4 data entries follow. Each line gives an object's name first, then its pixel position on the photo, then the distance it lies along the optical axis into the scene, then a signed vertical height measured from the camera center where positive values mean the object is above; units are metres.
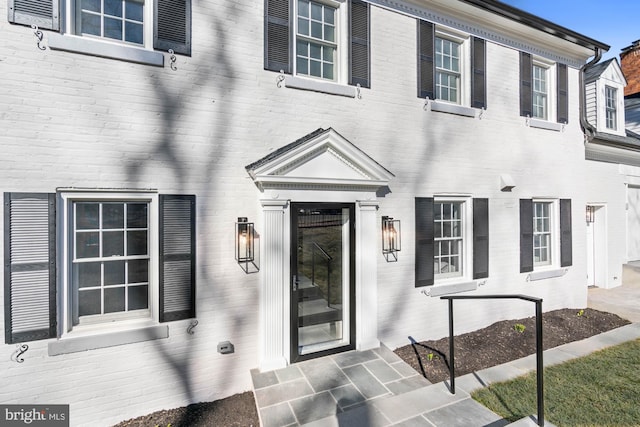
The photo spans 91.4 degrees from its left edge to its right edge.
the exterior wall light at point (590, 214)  9.41 -0.01
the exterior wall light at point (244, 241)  4.41 -0.36
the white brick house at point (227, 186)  3.62 +0.43
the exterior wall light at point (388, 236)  5.43 -0.37
